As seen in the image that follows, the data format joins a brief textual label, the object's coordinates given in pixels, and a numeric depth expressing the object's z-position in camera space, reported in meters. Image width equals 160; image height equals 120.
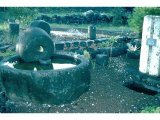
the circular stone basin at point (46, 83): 4.25
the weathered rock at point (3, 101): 4.15
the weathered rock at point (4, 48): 6.94
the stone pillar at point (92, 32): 8.58
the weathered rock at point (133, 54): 7.10
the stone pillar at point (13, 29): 8.19
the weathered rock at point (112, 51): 7.12
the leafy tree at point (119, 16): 11.83
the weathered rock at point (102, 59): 6.40
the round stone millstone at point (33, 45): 4.80
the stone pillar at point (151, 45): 5.48
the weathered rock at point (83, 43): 7.72
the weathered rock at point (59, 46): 7.25
